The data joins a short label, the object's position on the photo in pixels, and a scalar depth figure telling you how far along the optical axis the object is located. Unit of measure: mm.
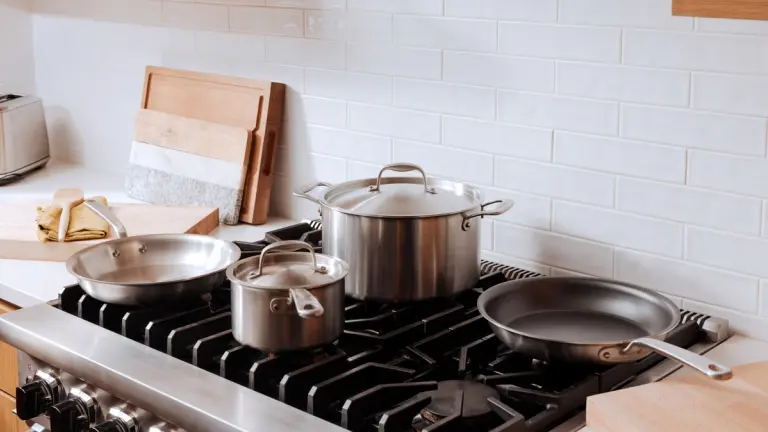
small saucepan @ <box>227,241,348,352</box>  1471
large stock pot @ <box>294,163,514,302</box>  1683
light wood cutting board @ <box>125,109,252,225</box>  2361
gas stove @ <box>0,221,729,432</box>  1369
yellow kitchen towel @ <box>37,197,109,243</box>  2164
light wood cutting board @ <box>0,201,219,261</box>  2146
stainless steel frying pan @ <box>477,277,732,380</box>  1422
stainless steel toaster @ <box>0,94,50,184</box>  2770
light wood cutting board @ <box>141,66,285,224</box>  2348
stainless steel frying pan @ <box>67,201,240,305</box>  1728
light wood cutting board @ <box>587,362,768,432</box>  1248
